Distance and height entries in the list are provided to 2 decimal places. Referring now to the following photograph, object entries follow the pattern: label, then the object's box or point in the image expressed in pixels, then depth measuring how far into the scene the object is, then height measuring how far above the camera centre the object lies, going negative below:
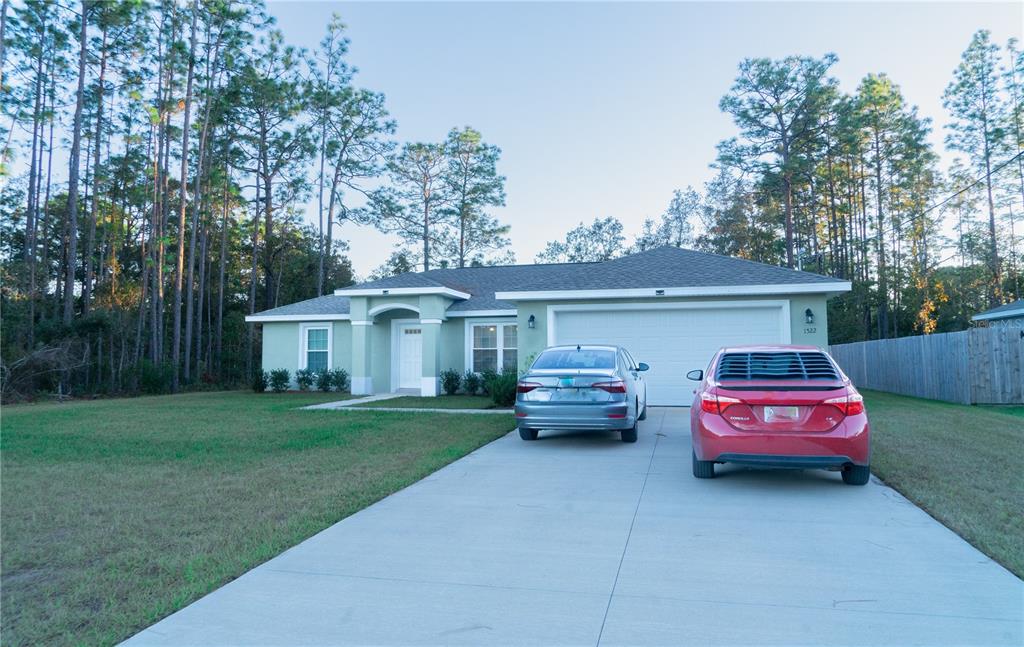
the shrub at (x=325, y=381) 20.50 -0.59
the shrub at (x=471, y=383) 18.25 -0.60
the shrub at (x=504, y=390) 14.30 -0.64
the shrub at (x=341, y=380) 20.48 -0.56
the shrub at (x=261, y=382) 20.84 -0.63
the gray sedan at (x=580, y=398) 8.50 -0.51
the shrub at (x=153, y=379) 21.98 -0.54
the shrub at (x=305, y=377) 20.56 -0.45
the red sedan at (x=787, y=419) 5.86 -0.57
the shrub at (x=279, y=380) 20.62 -0.55
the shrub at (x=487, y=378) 17.62 -0.44
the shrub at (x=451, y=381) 18.50 -0.54
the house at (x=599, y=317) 13.53 +1.20
